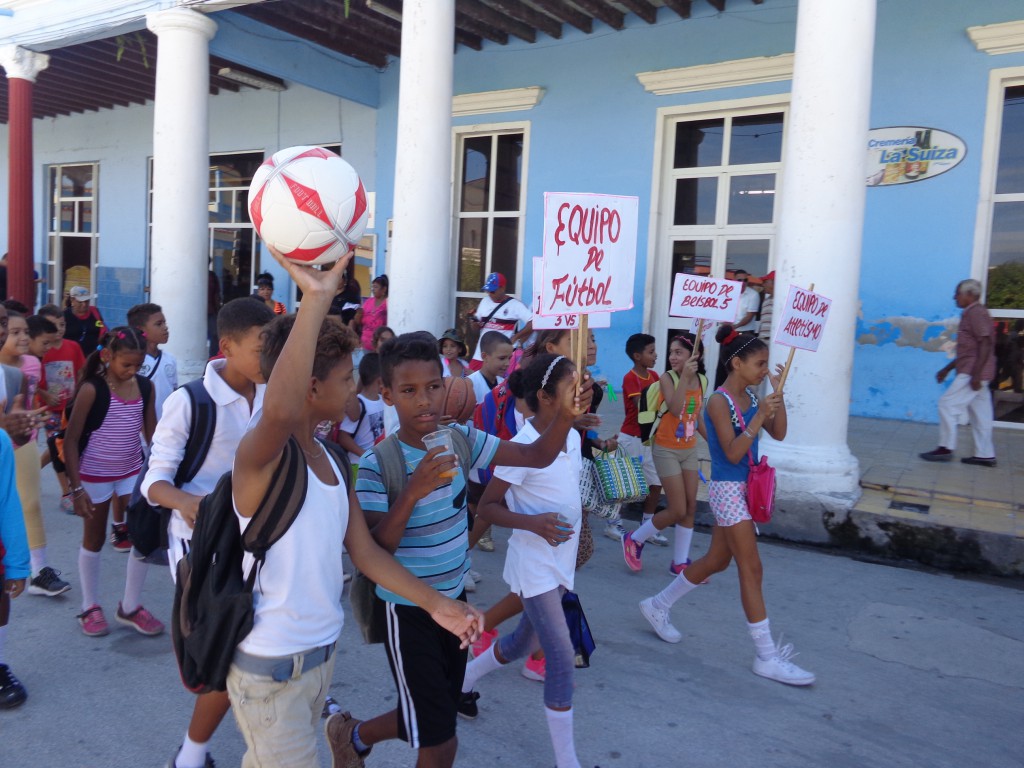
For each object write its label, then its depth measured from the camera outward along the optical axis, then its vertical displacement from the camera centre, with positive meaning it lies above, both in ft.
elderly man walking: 23.45 -1.75
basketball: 12.84 -1.63
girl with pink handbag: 12.30 -2.98
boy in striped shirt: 7.75 -2.56
